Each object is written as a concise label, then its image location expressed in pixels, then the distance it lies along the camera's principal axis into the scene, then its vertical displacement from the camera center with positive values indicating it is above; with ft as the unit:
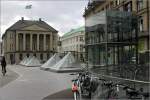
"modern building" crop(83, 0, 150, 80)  65.36 +3.09
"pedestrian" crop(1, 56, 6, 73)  92.58 -3.44
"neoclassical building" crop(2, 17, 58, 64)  372.79 +14.56
